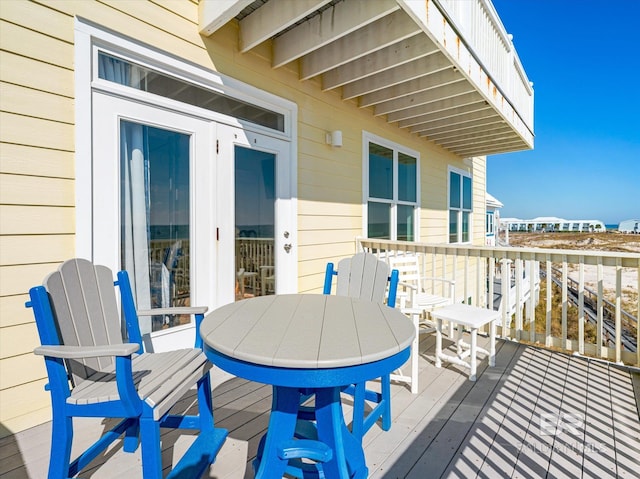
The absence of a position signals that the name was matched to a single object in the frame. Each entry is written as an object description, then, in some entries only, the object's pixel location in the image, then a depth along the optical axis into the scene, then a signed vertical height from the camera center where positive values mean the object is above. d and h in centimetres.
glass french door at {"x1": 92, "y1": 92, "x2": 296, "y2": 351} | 220 +19
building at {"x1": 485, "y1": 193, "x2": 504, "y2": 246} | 1227 +57
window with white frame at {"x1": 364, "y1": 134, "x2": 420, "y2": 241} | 470 +65
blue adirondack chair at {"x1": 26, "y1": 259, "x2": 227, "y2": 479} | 123 -63
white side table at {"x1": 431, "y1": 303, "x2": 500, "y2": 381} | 252 -69
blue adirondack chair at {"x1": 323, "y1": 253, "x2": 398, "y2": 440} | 163 -38
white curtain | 226 +24
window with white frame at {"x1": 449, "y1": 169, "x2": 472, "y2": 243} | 707 +58
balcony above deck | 252 +166
